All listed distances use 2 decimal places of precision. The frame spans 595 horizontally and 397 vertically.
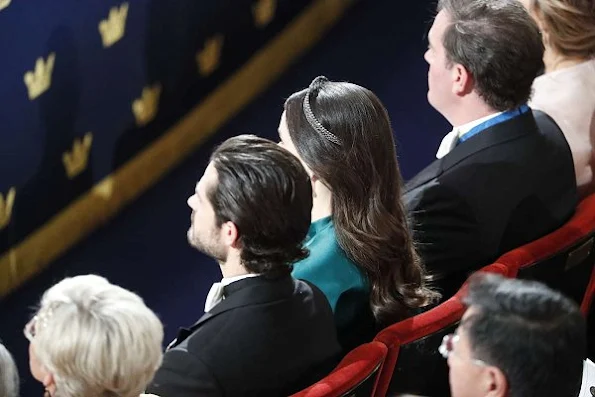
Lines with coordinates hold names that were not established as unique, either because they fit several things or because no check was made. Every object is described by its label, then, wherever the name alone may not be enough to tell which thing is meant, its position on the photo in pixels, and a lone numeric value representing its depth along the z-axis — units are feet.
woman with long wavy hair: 38.63
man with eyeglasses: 36.91
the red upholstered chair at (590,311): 39.84
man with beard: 37.71
